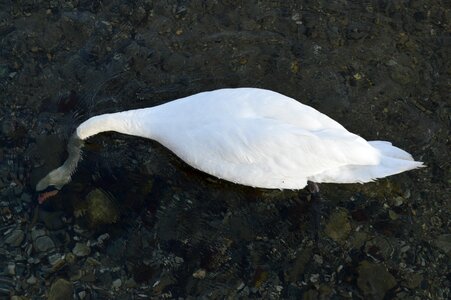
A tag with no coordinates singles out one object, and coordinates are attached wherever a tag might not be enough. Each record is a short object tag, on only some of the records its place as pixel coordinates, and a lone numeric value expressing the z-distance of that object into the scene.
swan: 5.97
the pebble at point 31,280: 6.14
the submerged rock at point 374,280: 6.14
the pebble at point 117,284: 6.14
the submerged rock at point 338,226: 6.43
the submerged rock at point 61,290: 6.07
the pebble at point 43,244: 6.34
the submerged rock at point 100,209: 6.47
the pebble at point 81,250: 6.31
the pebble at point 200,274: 6.21
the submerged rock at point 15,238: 6.38
